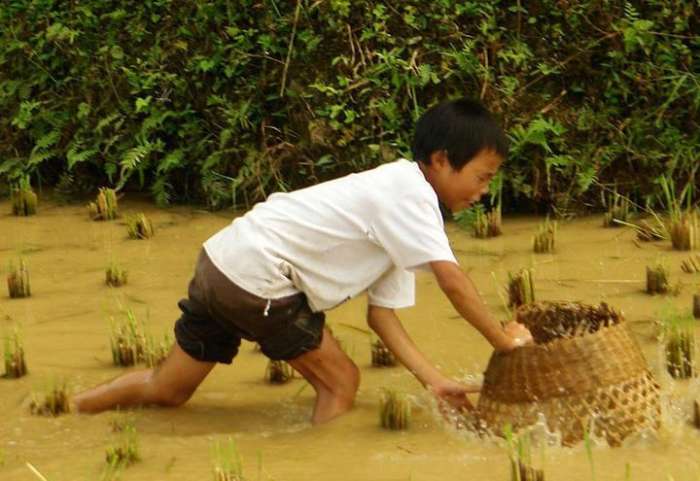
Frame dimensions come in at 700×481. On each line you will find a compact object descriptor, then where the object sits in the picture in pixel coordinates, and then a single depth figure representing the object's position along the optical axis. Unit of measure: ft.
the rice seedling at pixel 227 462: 25.13
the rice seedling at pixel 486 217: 43.90
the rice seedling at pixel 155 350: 33.67
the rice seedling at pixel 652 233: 42.46
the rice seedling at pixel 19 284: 39.70
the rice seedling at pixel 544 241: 41.78
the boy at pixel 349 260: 27.90
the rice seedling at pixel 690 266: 39.35
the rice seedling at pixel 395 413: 29.12
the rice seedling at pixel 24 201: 48.91
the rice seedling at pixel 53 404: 31.05
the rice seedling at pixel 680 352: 31.87
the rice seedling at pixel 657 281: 37.68
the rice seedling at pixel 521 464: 24.74
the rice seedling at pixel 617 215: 44.12
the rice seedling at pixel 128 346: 34.41
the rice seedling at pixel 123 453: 27.05
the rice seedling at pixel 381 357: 33.87
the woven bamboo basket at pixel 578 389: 27.43
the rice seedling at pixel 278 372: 33.11
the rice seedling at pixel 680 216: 41.13
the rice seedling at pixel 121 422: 30.05
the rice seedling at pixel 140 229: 45.57
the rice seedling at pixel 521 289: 36.92
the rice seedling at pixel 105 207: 47.91
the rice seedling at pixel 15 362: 33.32
